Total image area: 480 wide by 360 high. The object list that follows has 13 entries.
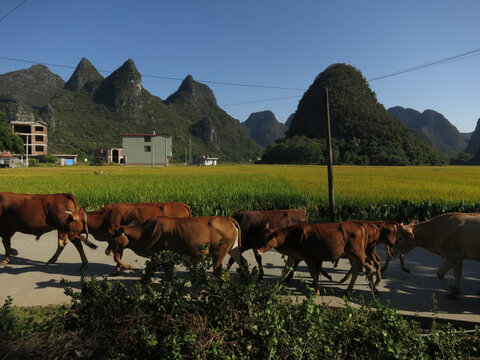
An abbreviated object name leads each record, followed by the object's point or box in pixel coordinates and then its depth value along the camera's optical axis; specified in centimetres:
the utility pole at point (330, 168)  995
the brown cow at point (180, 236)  476
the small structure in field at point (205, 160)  9894
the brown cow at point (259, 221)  582
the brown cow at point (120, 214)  596
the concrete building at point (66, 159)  7681
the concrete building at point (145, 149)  7419
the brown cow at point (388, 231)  552
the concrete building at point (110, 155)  8725
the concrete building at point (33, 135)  7331
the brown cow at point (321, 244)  469
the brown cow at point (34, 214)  616
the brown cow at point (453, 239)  455
